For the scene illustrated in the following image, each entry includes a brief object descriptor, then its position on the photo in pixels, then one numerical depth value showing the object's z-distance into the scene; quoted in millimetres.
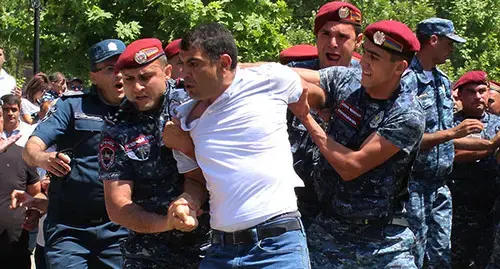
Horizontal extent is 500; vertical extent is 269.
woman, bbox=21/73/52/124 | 12047
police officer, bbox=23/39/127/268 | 5812
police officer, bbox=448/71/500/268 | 8219
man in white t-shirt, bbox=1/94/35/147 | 9398
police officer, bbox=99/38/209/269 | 4523
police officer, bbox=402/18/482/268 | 6895
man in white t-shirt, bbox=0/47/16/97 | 11281
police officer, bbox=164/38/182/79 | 6495
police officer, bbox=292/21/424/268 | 4715
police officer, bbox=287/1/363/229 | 5293
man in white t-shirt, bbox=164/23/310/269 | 4000
